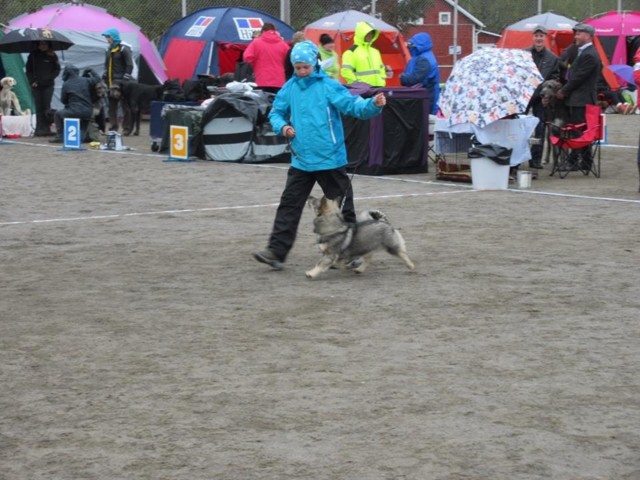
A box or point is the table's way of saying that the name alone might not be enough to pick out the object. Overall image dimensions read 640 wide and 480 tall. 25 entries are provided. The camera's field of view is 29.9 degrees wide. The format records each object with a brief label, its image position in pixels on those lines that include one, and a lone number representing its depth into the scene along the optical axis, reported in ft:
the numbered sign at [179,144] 55.16
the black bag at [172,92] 63.21
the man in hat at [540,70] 50.44
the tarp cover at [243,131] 53.72
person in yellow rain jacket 58.59
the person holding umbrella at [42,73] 68.44
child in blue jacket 27.71
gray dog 27.17
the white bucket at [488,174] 43.98
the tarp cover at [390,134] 49.01
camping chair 47.50
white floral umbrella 44.70
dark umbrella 67.77
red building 107.45
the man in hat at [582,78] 48.01
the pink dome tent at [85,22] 77.56
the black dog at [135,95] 66.90
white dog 68.51
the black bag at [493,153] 43.65
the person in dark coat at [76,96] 63.93
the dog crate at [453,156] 46.85
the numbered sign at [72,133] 61.31
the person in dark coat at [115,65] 67.41
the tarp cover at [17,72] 73.56
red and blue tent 79.51
